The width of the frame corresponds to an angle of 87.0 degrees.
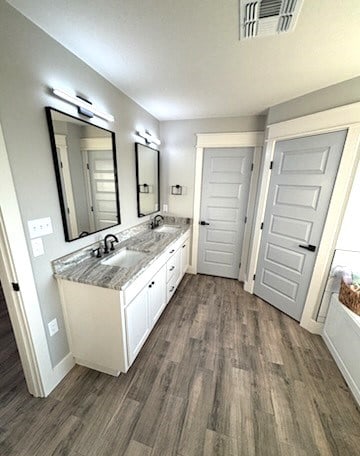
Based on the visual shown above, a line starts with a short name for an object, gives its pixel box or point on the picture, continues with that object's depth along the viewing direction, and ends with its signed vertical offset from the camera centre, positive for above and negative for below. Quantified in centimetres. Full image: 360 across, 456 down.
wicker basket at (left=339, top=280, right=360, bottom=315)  164 -99
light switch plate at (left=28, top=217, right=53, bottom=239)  125 -34
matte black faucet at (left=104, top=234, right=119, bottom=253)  186 -65
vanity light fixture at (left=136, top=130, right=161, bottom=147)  247 +55
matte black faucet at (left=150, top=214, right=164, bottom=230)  298 -66
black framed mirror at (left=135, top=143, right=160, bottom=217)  252 +0
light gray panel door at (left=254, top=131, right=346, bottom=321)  195 -35
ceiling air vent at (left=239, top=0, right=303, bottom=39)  98 +90
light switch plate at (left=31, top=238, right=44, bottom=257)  126 -47
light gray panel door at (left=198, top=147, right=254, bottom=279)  289 -43
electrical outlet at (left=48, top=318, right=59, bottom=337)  145 -114
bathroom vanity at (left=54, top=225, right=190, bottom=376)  141 -100
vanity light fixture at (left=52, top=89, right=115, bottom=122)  132 +55
